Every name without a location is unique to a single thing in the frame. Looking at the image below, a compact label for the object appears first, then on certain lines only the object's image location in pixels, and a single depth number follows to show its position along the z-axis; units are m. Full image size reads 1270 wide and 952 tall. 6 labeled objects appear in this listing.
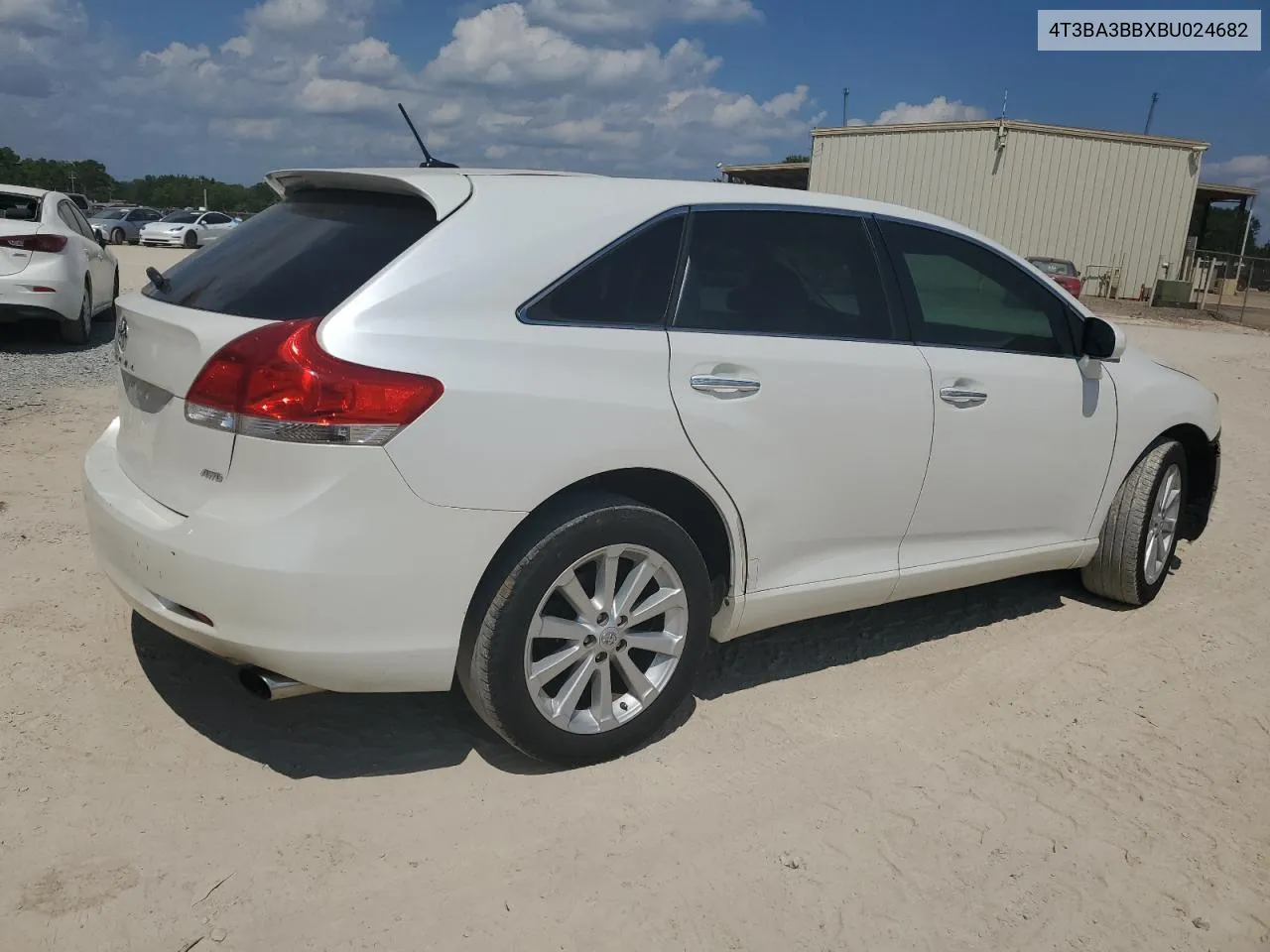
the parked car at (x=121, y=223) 33.56
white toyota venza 2.77
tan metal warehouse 30.20
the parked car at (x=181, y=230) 33.22
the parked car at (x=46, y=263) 9.64
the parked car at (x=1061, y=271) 23.03
